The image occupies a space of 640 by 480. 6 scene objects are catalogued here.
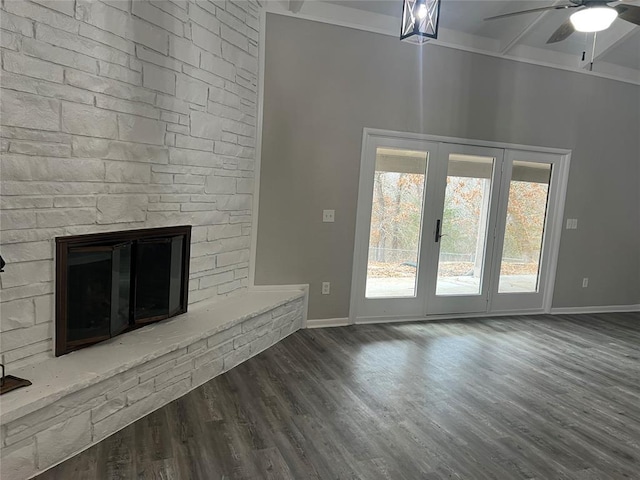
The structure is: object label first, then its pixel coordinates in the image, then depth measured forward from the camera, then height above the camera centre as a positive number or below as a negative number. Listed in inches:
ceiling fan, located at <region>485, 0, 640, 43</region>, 100.5 +48.6
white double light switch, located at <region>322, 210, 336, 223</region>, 164.1 -6.4
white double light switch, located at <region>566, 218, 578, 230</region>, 203.8 -3.1
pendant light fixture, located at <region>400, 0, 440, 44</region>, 109.5 +47.3
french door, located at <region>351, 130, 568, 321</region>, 173.8 -8.2
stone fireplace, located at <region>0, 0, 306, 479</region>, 81.0 -5.2
